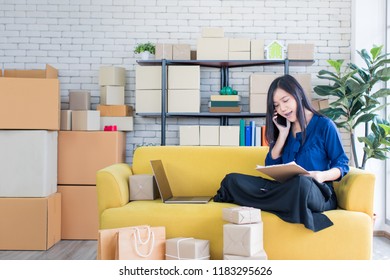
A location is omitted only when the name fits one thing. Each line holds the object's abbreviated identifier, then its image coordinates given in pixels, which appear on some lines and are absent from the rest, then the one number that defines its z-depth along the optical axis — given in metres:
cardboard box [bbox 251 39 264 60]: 5.28
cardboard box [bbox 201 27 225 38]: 5.29
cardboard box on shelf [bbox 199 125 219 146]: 5.25
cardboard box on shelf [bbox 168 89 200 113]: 5.29
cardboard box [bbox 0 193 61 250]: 4.47
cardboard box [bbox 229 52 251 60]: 5.29
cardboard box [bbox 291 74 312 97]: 5.28
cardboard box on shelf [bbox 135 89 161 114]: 5.35
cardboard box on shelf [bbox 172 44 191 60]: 5.31
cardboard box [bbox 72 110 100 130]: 5.06
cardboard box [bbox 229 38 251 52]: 5.29
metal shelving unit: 5.28
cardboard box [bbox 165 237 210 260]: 2.91
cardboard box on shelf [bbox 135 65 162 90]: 5.34
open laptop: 3.52
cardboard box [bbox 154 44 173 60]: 5.30
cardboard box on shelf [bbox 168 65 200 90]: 5.30
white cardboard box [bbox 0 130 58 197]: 4.47
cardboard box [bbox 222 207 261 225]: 2.94
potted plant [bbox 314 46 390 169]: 4.83
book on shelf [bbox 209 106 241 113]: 5.28
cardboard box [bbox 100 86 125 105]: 5.38
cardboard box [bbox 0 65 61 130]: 4.46
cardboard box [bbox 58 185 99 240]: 5.00
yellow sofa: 3.08
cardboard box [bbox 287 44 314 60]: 5.28
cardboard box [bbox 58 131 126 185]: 5.04
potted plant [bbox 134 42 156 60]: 5.38
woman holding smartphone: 3.05
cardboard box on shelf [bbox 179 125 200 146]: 5.27
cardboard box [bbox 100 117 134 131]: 5.36
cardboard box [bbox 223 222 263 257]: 2.86
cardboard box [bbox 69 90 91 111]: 5.34
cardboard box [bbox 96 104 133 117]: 5.37
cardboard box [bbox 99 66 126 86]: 5.38
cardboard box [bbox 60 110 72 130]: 5.01
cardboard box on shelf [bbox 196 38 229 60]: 5.29
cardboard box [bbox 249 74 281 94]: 5.29
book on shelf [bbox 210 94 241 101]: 5.27
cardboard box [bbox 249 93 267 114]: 5.29
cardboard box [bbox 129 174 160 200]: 3.64
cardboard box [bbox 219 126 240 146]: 5.24
